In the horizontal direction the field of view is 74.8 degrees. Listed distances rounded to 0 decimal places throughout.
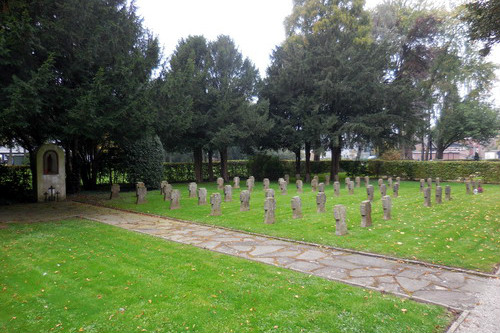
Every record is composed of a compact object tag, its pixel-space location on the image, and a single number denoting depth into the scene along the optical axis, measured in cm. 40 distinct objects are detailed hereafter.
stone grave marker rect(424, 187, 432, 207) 1285
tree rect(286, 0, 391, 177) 2245
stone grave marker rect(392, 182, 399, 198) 1653
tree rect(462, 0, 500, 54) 970
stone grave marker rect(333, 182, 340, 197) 1711
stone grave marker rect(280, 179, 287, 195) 1738
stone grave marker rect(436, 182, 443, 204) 1373
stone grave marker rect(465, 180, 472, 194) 1740
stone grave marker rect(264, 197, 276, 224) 984
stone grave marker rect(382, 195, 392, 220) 1031
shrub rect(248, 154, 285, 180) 2834
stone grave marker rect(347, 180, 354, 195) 1752
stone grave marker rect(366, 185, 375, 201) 1378
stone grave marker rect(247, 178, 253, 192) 1925
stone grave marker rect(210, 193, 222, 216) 1120
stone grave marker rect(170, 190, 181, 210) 1259
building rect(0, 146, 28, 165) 3355
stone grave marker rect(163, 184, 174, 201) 1468
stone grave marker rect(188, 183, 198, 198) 1653
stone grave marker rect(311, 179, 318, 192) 1927
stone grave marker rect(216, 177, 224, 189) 1962
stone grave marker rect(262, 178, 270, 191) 1908
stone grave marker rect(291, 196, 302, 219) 1059
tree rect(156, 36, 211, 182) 1531
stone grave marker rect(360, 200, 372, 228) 916
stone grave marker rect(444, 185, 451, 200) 1452
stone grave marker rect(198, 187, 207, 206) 1355
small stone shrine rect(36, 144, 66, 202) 1428
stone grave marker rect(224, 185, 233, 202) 1482
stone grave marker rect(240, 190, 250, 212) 1211
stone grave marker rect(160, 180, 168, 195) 1572
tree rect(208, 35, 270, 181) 2173
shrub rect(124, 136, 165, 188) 1936
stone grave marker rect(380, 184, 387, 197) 1547
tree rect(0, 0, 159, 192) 867
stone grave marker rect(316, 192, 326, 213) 1160
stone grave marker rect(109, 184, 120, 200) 1573
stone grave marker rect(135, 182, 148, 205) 1395
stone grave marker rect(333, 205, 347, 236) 828
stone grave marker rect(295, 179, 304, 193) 1819
